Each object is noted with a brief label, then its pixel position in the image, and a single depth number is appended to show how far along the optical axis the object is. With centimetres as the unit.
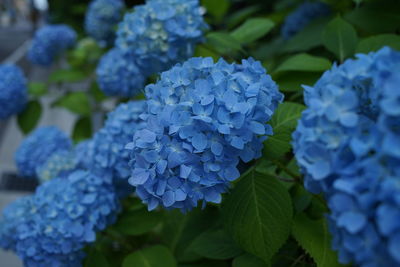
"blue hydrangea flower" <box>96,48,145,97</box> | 138
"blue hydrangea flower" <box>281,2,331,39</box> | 139
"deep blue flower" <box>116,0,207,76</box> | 96
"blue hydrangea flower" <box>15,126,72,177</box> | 139
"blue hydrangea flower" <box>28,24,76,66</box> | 193
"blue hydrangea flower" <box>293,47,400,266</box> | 41
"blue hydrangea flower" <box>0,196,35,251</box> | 95
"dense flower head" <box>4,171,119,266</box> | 86
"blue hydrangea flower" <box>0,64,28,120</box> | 158
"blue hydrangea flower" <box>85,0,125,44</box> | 188
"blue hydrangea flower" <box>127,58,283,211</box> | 59
